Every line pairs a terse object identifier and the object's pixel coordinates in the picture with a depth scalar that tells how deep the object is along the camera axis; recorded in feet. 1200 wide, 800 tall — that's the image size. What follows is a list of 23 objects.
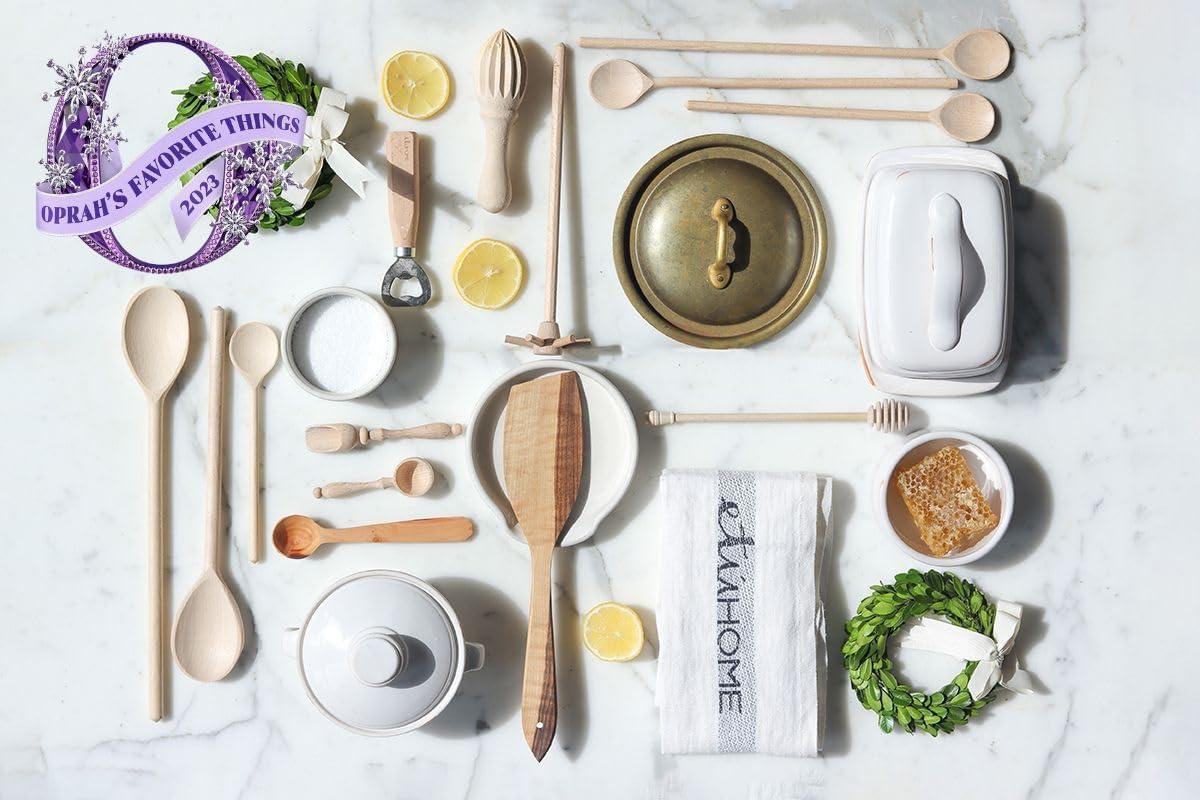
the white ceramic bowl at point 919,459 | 4.80
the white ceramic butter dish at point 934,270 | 4.59
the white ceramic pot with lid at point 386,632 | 4.55
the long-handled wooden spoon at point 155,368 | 5.03
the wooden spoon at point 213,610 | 5.03
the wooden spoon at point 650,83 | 5.02
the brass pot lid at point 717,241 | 5.01
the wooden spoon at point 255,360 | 5.03
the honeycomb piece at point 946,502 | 4.86
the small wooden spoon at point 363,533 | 4.95
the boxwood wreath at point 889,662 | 4.84
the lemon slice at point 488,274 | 4.93
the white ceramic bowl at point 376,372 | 4.84
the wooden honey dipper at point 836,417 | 4.94
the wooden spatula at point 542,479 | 4.76
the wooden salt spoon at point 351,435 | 4.90
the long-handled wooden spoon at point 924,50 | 5.01
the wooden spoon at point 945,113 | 5.02
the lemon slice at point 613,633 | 4.94
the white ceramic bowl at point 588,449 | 4.96
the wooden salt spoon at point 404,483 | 4.98
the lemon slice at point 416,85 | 4.94
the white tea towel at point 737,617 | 4.96
